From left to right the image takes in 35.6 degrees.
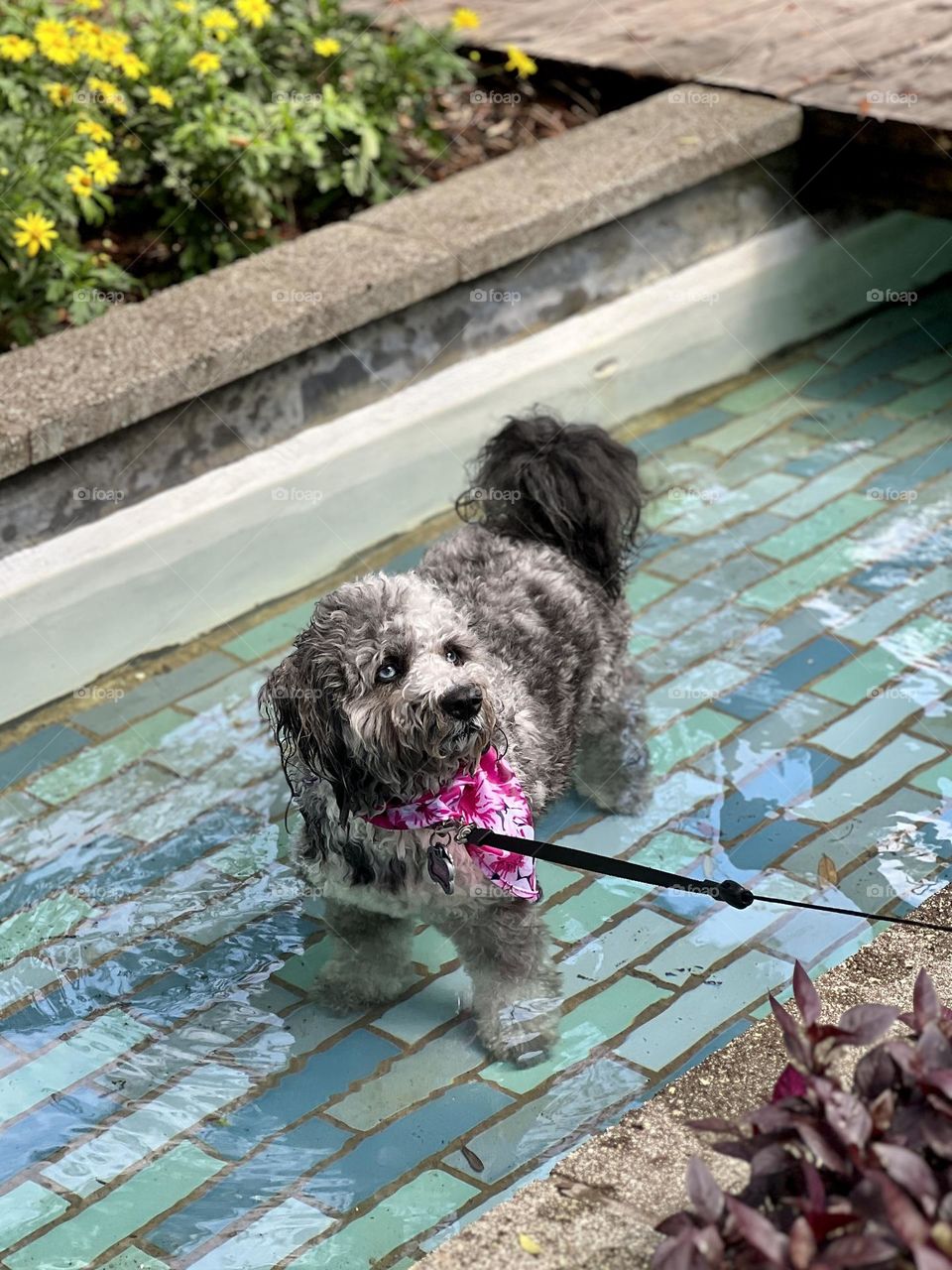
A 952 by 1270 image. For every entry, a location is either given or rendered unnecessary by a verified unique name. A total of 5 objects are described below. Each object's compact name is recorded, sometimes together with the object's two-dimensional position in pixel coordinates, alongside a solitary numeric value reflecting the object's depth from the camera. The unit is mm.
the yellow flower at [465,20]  6641
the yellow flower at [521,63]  6762
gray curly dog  3205
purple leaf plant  1836
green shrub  5488
